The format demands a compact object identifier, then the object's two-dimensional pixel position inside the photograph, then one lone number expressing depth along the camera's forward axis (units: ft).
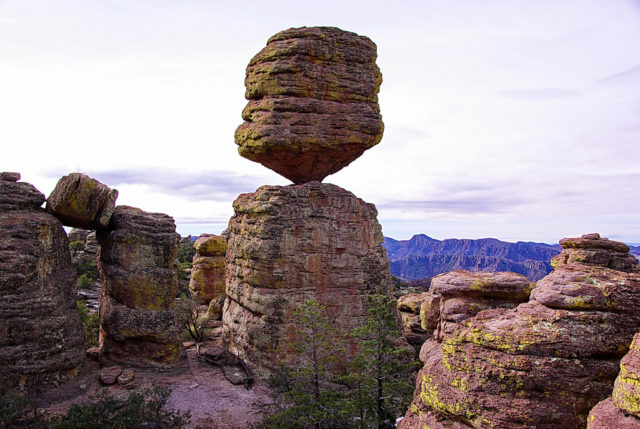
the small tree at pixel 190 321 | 81.41
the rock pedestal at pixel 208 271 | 107.34
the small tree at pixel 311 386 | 46.29
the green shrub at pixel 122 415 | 43.62
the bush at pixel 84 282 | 122.78
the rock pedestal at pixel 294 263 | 65.26
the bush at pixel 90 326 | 75.12
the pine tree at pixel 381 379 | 47.01
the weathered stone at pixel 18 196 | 56.34
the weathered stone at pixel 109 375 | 58.49
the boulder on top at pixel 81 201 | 59.36
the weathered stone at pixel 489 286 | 35.70
